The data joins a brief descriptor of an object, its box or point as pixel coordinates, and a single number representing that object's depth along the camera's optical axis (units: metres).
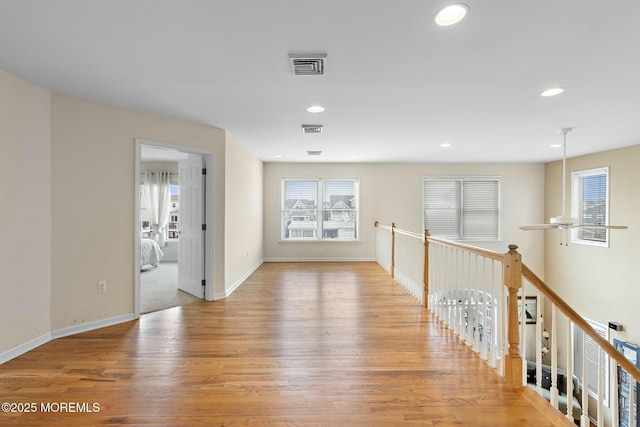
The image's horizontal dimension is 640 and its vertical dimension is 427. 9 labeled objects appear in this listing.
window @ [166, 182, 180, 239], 8.07
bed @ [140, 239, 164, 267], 6.63
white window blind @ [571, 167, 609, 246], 5.73
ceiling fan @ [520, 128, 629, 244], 4.10
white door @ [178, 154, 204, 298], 4.30
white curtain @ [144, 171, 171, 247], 7.75
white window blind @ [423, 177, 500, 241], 7.31
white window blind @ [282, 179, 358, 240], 7.41
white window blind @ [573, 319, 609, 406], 5.47
